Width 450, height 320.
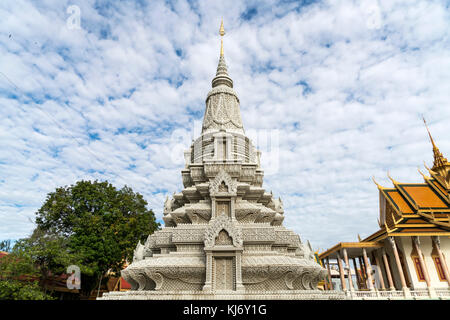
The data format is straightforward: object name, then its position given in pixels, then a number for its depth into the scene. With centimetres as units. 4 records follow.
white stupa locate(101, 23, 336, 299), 1009
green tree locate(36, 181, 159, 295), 1967
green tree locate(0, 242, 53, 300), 1361
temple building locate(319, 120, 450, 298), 1956
